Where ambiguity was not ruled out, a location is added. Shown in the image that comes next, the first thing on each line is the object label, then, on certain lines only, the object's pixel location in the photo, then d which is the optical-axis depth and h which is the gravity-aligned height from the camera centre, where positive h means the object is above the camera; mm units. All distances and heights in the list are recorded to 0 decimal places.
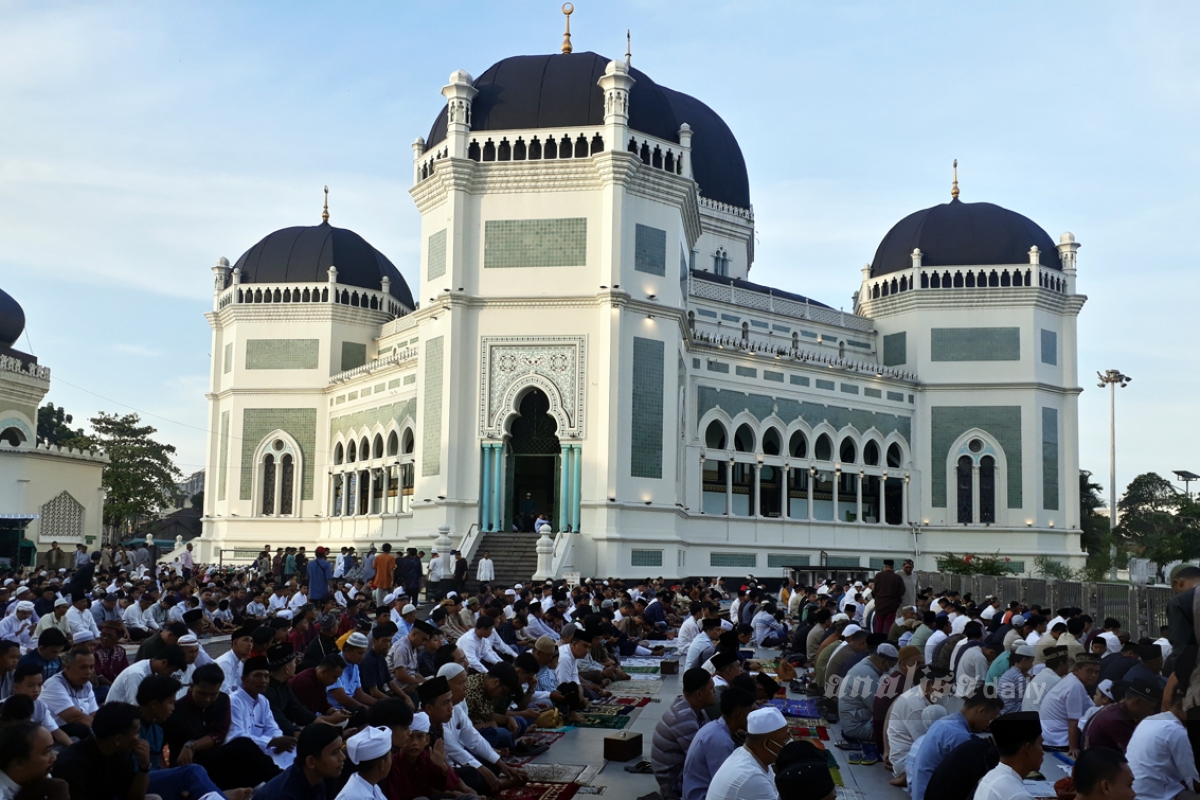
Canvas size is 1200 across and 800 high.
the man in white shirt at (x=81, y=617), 14180 -1369
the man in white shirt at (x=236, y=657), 9273 -1206
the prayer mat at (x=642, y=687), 14844 -2250
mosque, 28875 +4092
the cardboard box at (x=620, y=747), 10148 -2010
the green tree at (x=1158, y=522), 37719 -73
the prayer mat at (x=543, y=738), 10695 -2153
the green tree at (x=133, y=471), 50969 +1544
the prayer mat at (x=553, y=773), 9359 -2111
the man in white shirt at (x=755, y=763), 5977 -1276
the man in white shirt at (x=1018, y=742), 5816 -1103
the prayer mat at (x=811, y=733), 11445 -2148
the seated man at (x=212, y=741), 7324 -1502
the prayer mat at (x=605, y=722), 12203 -2196
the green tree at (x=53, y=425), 62028 +4175
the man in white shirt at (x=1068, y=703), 10438 -1647
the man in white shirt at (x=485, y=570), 25766 -1295
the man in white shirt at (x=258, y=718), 8273 -1492
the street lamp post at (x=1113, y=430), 49250 +3784
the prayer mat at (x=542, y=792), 8797 -2116
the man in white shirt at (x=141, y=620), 17531 -1736
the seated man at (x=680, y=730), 8062 -1493
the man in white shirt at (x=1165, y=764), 6578 -1356
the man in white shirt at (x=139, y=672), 8195 -1173
